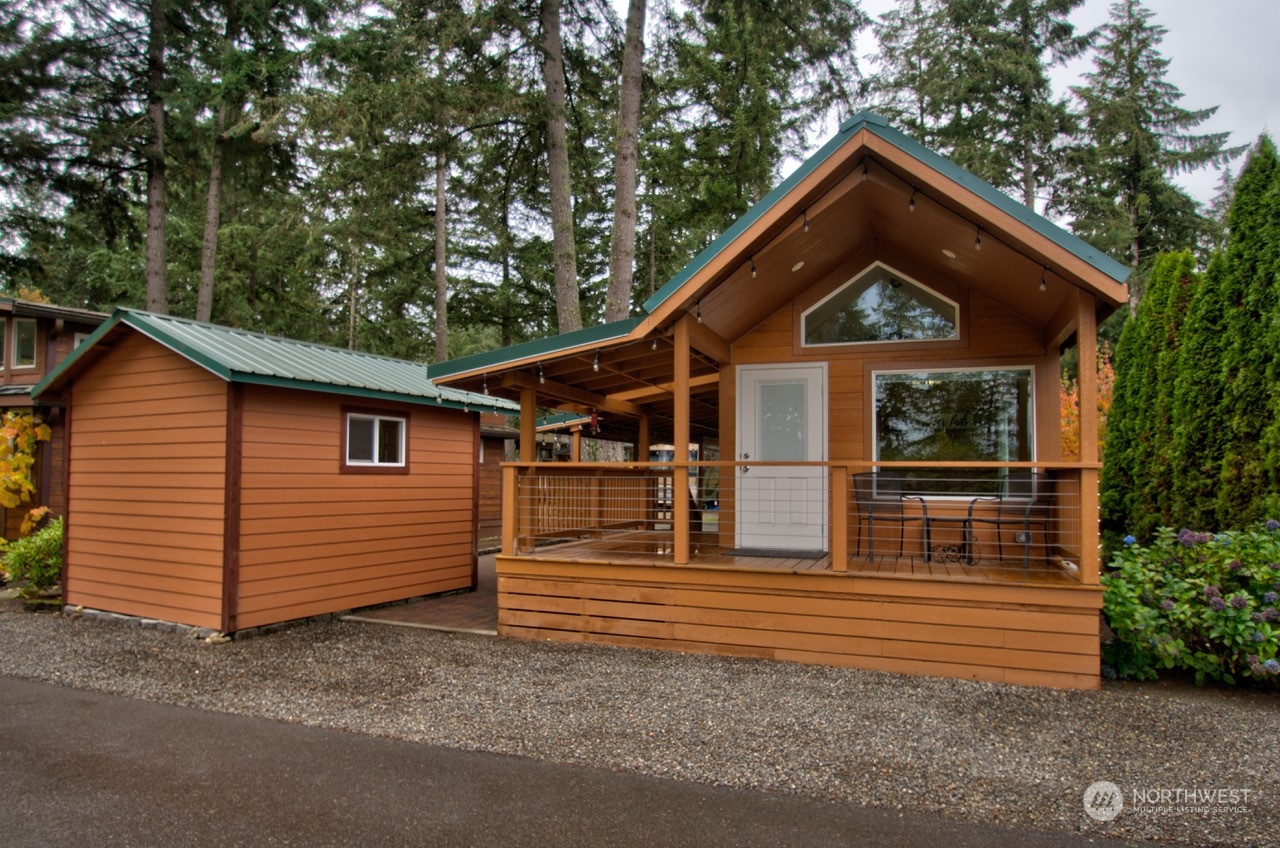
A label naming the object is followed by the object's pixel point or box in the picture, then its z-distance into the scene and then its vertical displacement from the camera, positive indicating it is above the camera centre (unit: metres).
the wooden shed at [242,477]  7.37 -0.21
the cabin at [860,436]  5.71 +0.24
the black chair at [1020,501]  6.94 -0.37
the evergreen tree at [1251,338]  6.81 +1.16
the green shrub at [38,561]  9.51 -1.33
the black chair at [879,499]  7.23 -0.38
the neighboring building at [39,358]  11.95 +1.75
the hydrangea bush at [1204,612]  5.35 -1.10
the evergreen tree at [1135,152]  20.23 +8.64
